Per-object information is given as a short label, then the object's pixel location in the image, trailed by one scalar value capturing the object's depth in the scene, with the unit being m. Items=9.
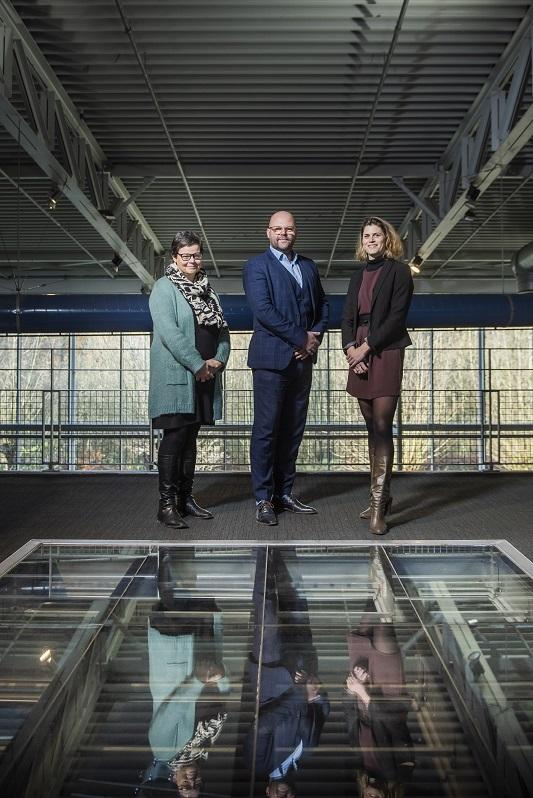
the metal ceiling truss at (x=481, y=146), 4.67
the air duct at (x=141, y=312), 7.46
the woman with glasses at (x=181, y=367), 3.31
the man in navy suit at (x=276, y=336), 3.38
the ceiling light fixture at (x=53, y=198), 5.67
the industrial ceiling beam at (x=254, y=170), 7.07
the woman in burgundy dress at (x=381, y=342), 3.18
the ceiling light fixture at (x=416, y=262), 8.61
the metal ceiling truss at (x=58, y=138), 4.30
